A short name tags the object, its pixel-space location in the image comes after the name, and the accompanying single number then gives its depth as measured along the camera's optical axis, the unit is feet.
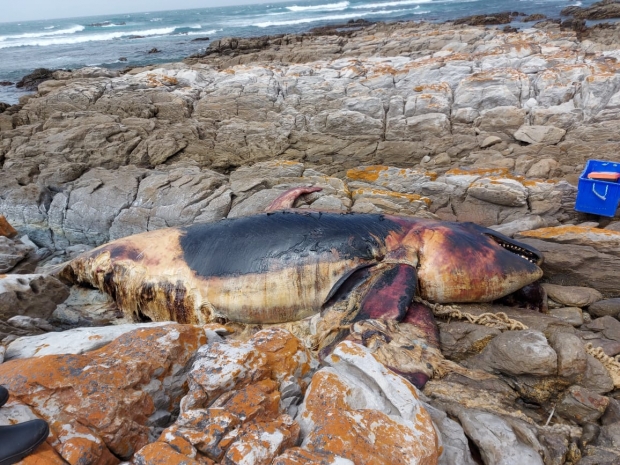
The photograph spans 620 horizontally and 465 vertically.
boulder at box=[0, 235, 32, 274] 23.69
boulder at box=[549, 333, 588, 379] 11.82
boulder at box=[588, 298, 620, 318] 16.05
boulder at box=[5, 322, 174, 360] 11.29
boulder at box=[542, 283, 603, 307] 16.65
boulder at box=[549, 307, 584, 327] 15.53
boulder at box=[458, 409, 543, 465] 8.70
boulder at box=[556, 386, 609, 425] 10.98
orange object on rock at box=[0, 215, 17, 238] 26.82
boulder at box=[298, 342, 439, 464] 7.38
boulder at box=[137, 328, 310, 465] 7.41
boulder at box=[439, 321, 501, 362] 13.94
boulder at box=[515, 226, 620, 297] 17.74
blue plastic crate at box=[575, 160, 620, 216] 23.63
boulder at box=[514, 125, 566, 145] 34.35
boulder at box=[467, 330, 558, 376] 11.71
